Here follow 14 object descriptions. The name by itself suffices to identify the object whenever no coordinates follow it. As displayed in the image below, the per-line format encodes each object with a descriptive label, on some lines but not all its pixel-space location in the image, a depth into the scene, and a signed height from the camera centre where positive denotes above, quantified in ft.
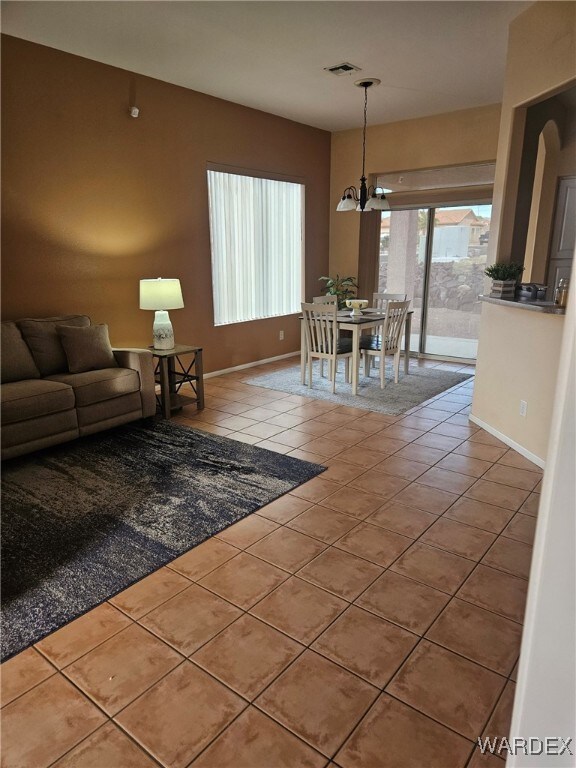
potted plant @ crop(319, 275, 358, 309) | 22.01 -1.12
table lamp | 14.23 -1.16
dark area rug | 6.98 -4.46
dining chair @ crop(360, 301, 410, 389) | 16.62 -2.63
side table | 13.98 -3.46
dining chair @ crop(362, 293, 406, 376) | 17.56 -1.84
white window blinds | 18.20 +0.58
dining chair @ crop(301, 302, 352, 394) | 16.03 -2.44
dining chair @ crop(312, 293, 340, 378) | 19.20 -1.47
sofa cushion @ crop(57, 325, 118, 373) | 12.66 -2.21
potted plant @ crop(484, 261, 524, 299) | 12.03 -0.37
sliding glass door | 20.38 -0.30
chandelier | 15.39 +1.88
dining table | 15.90 -1.99
